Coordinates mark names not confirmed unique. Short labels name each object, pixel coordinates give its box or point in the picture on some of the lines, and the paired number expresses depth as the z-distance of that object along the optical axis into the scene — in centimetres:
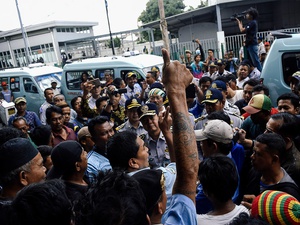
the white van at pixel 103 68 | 819
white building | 2983
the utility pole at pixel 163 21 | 759
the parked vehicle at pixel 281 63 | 462
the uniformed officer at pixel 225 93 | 388
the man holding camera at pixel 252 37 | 626
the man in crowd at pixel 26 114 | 557
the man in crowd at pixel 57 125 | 413
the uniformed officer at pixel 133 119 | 385
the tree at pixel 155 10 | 3750
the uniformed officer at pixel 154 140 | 328
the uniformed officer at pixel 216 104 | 354
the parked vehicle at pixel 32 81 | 979
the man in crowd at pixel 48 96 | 674
